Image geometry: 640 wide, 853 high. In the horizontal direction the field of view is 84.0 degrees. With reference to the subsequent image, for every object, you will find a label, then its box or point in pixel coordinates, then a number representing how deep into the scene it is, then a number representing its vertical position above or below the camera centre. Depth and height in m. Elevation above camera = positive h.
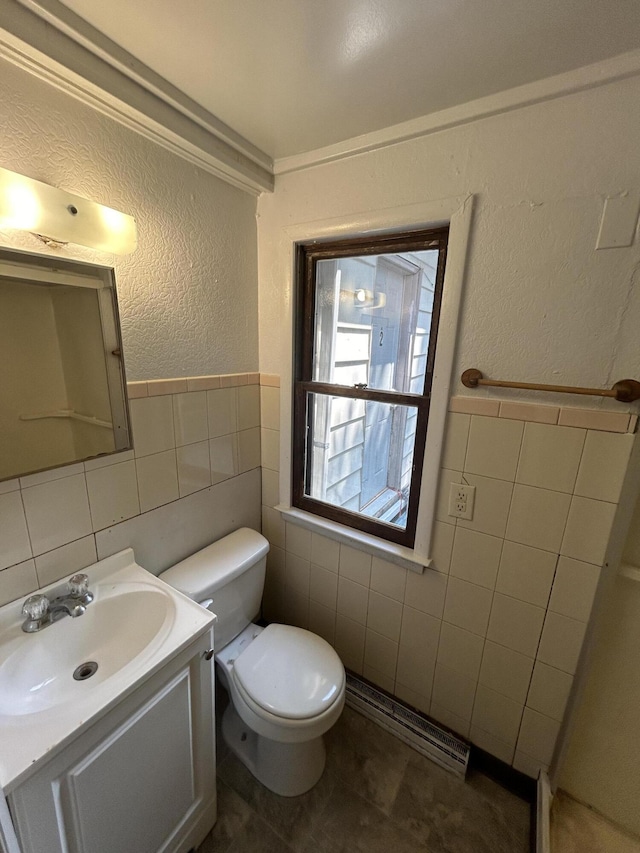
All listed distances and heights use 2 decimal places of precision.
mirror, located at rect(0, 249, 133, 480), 0.91 -0.08
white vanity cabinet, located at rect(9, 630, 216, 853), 0.71 -1.00
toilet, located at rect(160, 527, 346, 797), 1.14 -1.13
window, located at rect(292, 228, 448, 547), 1.27 -0.12
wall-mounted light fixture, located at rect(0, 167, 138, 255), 0.81 +0.29
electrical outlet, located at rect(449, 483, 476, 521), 1.18 -0.50
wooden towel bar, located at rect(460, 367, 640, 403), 0.90 -0.09
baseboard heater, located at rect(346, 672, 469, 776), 1.35 -1.50
